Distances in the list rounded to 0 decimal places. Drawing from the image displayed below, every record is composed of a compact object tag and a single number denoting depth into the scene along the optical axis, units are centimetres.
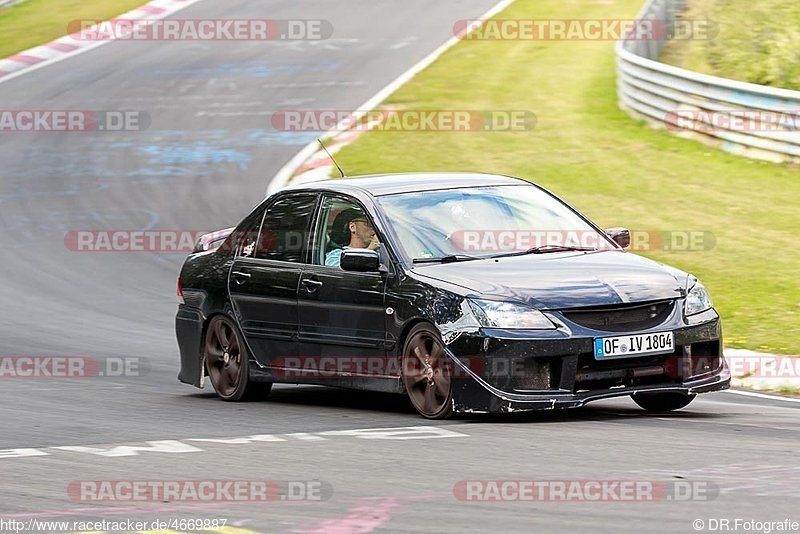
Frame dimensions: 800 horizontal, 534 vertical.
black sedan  1747
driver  1977
